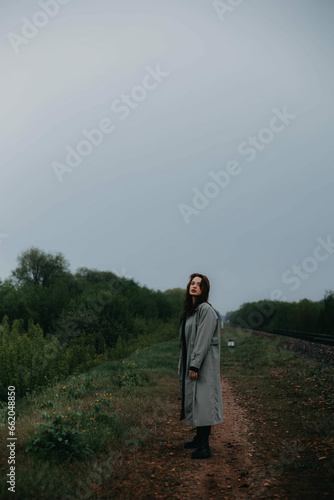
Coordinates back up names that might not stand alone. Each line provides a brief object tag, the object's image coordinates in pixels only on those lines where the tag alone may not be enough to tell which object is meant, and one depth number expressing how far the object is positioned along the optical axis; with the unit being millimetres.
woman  5227
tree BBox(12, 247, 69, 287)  75062
